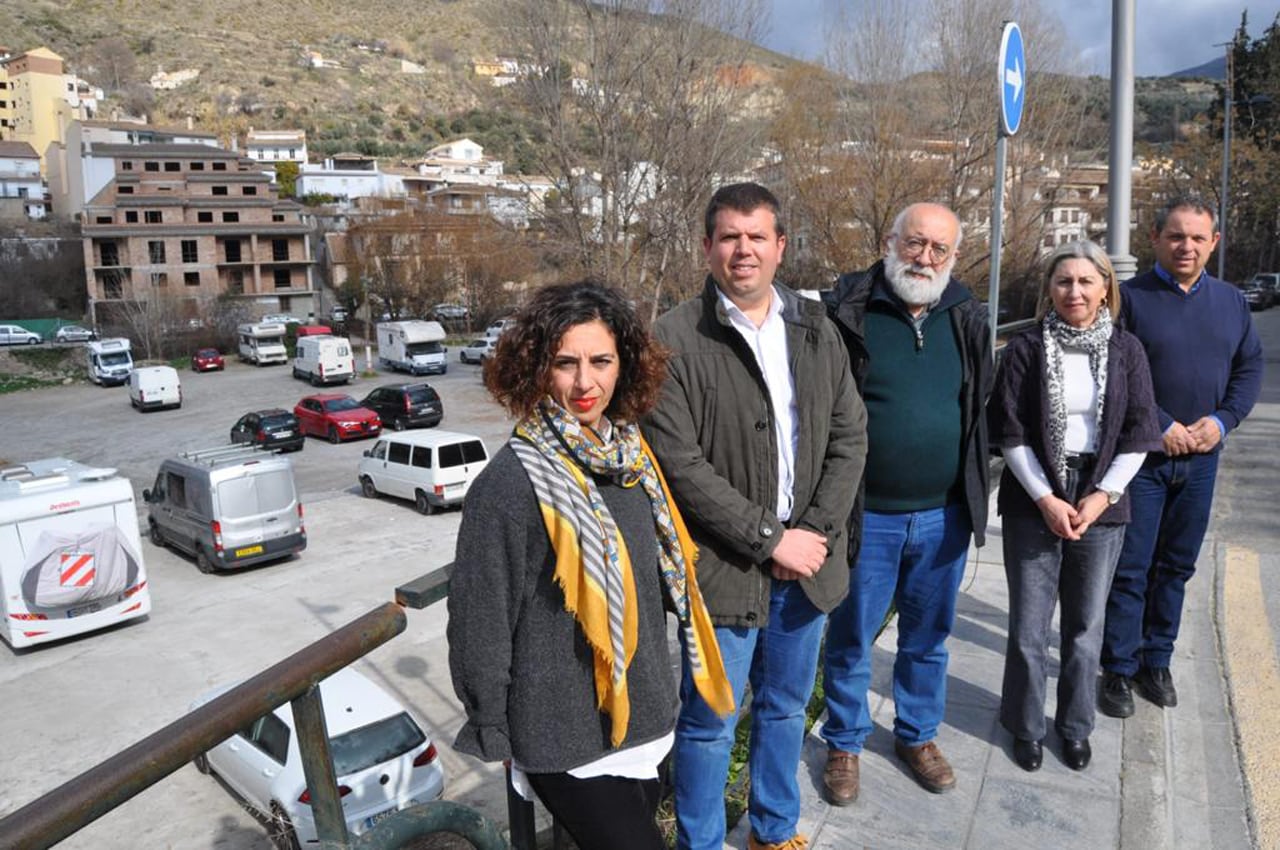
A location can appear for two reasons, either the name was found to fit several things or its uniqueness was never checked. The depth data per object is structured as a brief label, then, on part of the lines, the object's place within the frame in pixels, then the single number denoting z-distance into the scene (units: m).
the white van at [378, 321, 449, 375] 42.41
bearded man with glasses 2.94
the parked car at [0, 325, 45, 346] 49.94
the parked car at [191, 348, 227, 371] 46.52
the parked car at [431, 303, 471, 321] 58.06
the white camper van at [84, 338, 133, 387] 42.91
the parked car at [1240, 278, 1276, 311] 37.41
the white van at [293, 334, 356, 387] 39.81
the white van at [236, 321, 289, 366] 47.38
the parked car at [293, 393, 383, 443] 29.64
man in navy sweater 3.59
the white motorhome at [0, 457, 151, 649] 13.52
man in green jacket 2.46
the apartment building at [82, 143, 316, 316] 57.00
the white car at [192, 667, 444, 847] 7.36
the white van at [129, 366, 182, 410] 35.81
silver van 17.03
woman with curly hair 1.91
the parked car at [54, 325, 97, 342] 51.09
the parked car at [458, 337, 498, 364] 45.00
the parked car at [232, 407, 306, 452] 27.30
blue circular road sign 5.10
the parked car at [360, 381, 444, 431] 30.47
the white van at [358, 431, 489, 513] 20.66
